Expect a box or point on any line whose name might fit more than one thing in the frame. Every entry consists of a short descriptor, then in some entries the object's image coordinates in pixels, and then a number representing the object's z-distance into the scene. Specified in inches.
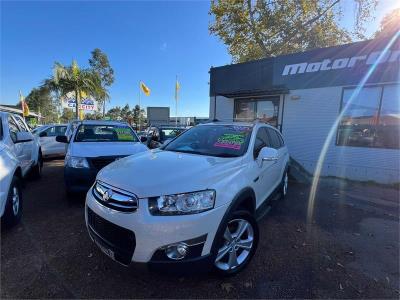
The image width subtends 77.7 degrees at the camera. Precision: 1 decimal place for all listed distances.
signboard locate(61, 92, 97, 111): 746.8
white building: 288.0
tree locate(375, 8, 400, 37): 668.7
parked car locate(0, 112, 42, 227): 132.9
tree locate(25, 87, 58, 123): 1978.3
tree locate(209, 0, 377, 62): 716.0
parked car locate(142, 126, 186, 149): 393.1
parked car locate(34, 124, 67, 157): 396.2
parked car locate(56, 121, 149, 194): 177.9
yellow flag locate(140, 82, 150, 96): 1211.8
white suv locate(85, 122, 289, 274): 85.7
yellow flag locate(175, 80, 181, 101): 1163.1
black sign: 291.8
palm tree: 692.7
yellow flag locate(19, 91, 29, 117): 1000.2
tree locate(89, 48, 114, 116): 1343.5
